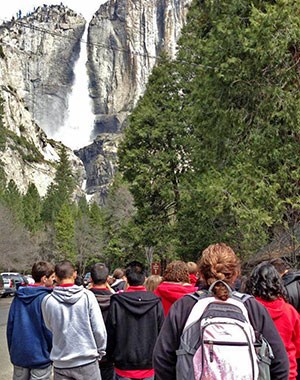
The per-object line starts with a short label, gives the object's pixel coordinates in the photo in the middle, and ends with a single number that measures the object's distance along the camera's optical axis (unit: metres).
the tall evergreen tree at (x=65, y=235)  67.62
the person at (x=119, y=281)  7.97
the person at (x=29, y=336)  4.86
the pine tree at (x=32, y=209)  79.12
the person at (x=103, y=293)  5.25
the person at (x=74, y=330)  4.47
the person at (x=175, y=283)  5.03
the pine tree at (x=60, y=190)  86.38
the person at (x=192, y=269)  6.87
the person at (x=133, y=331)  4.86
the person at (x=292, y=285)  4.44
